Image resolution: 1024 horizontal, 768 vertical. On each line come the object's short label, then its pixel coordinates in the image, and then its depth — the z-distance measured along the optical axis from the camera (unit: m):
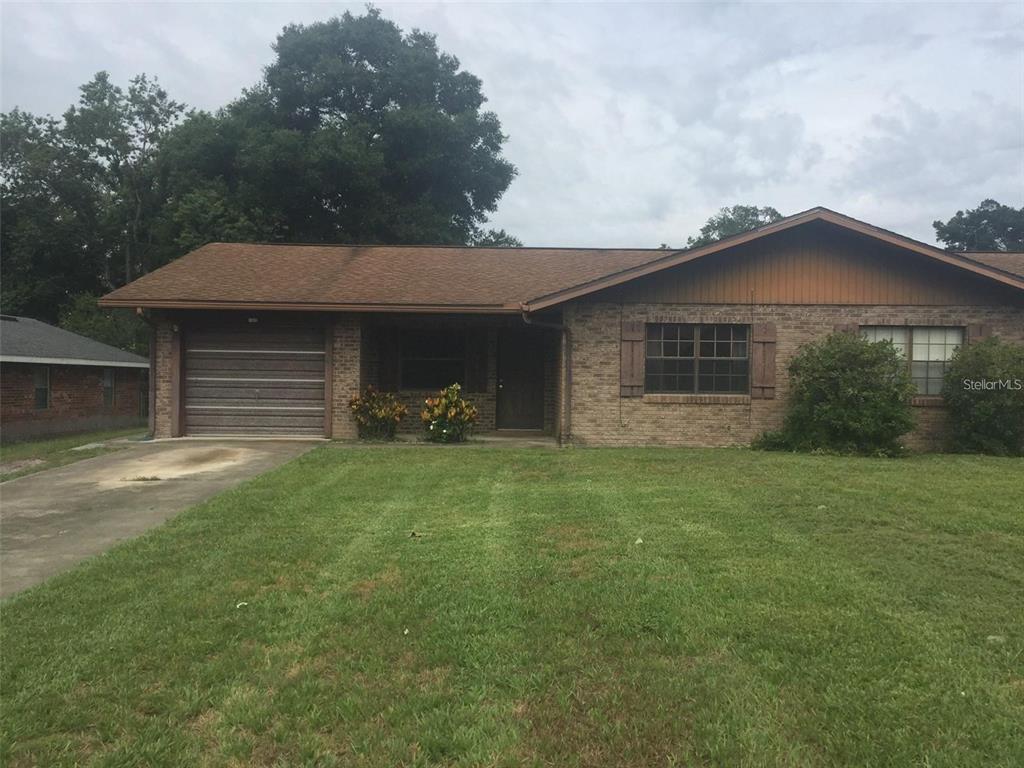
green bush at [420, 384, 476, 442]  13.41
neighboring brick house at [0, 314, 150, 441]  17.38
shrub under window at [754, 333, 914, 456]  11.80
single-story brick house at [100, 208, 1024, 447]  13.04
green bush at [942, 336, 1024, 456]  12.01
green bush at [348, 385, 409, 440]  13.79
